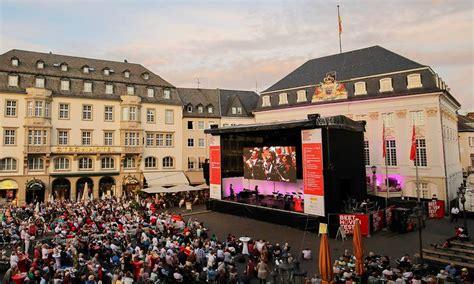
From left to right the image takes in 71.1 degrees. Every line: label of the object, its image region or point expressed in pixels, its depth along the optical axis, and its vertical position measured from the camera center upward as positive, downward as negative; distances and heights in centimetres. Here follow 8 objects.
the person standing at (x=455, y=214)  2524 -435
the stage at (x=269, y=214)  2282 -415
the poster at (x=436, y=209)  2761 -428
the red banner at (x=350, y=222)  2100 -397
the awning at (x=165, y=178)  3819 -182
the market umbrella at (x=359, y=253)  1242 -353
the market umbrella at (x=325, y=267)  1104 -356
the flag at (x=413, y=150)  2526 +58
